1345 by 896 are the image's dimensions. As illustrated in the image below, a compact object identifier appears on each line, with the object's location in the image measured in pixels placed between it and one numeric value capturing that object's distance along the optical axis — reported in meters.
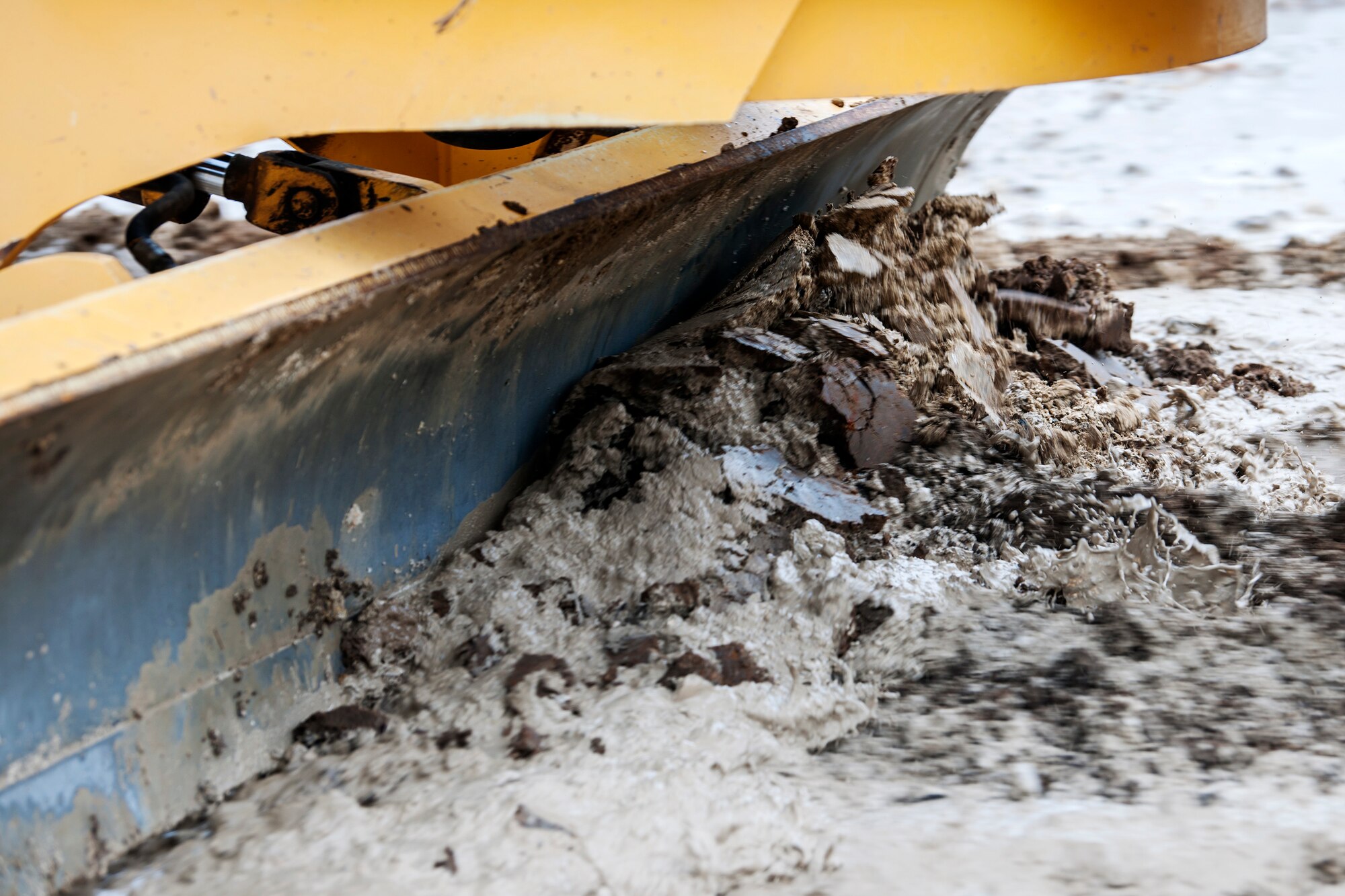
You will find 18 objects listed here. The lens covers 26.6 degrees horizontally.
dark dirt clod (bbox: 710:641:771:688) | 3.36
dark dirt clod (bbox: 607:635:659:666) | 3.38
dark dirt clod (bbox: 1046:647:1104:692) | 3.41
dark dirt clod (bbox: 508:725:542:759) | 3.23
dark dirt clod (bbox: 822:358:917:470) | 3.76
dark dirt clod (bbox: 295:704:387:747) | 3.31
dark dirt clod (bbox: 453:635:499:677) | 3.41
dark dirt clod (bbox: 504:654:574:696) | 3.34
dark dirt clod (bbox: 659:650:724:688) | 3.34
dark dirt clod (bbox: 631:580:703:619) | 3.48
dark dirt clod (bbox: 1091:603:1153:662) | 3.46
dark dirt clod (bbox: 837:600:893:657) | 3.50
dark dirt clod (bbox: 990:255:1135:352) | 4.96
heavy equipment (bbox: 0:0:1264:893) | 2.98
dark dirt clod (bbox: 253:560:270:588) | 3.27
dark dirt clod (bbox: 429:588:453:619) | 3.51
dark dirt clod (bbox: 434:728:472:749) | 3.27
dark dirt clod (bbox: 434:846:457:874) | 3.07
